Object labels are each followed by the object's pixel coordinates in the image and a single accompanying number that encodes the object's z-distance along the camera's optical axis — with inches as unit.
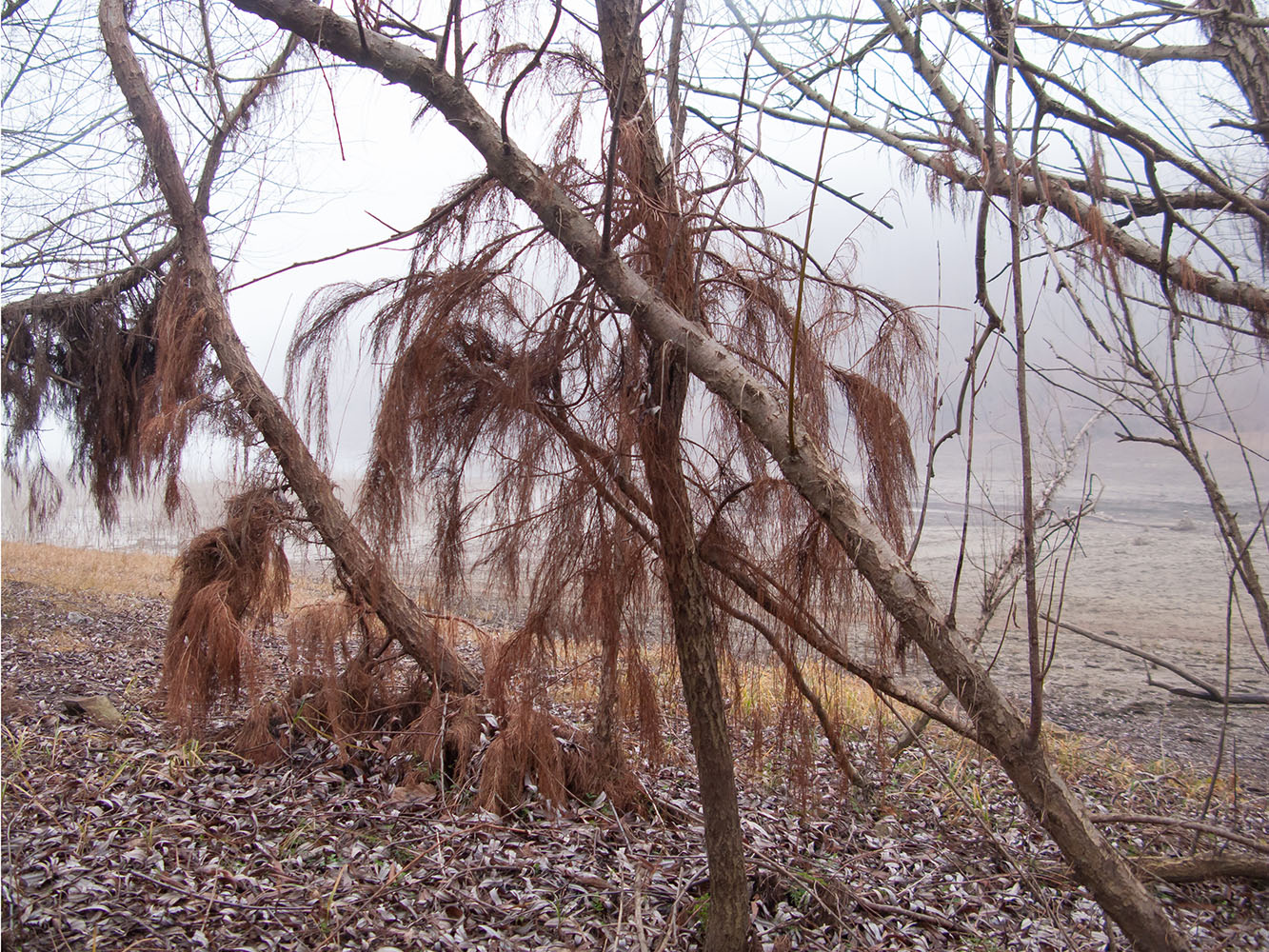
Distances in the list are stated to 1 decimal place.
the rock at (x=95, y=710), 115.9
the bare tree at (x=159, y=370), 117.2
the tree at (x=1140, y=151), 96.9
